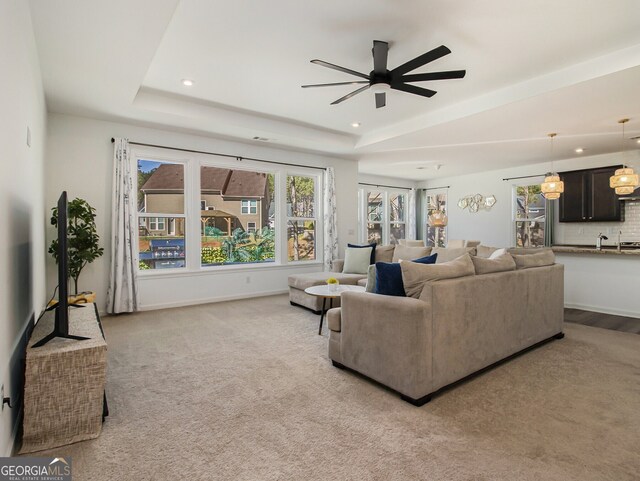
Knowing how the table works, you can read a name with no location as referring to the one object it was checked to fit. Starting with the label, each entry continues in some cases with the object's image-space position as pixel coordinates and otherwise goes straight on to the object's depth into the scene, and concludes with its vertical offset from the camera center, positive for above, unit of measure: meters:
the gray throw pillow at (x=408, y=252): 5.29 -0.30
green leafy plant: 4.15 -0.06
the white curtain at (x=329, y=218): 6.98 +0.31
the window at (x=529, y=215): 7.52 +0.38
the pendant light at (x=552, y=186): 4.96 +0.66
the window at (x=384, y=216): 9.13 +0.47
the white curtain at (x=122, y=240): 4.70 -0.08
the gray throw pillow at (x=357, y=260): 5.76 -0.46
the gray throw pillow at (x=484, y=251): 4.43 -0.24
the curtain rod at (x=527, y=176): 7.41 +1.23
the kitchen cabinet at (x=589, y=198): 6.09 +0.64
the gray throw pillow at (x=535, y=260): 3.44 -0.28
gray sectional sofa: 2.34 -0.75
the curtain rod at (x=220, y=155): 5.03 +1.31
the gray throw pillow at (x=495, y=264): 2.90 -0.27
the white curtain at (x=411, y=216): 9.91 +0.49
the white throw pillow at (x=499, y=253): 3.37 -0.21
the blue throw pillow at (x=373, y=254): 5.83 -0.35
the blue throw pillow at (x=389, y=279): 2.56 -0.35
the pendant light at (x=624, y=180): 4.34 +0.66
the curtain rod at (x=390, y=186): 8.92 +1.28
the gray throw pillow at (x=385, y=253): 5.88 -0.34
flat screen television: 2.05 -0.30
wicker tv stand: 1.88 -0.89
